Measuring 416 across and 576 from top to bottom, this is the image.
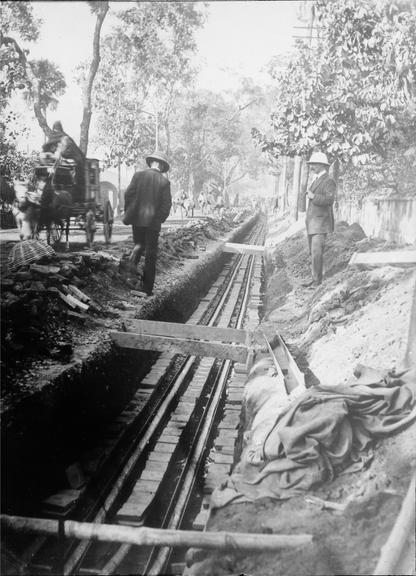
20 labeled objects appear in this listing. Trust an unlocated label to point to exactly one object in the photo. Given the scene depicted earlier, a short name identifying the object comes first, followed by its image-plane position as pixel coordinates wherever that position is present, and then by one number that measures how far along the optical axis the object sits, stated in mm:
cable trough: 3141
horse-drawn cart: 7575
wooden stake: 2057
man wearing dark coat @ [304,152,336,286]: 7363
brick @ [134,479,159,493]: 3932
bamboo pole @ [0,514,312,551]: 2365
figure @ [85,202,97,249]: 8680
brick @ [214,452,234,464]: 4488
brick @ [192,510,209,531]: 3605
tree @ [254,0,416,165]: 6656
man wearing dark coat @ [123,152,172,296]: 6746
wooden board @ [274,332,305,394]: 4082
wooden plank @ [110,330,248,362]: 5215
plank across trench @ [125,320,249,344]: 5691
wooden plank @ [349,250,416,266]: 3984
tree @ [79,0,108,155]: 8375
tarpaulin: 2844
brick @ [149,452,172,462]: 4430
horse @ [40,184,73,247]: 7547
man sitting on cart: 7848
